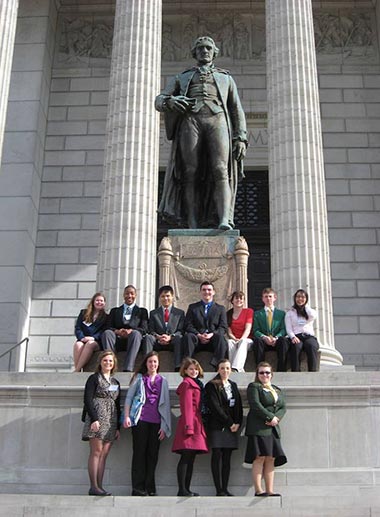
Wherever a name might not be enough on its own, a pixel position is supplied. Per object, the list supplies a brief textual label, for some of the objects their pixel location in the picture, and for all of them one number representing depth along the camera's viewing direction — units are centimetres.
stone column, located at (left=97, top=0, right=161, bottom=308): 1811
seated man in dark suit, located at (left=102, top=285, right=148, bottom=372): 1085
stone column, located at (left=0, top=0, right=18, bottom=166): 2048
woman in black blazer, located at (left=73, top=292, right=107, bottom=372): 1109
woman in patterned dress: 934
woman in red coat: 922
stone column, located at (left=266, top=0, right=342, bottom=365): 1773
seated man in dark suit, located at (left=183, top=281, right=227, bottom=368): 1075
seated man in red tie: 1091
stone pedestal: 1298
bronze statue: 1348
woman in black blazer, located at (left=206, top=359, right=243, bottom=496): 938
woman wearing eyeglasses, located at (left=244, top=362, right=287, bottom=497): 920
